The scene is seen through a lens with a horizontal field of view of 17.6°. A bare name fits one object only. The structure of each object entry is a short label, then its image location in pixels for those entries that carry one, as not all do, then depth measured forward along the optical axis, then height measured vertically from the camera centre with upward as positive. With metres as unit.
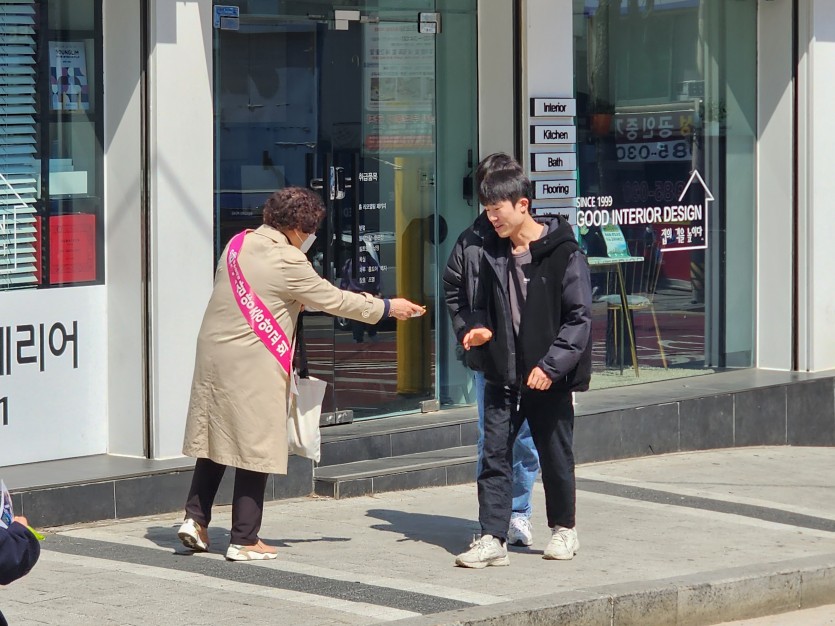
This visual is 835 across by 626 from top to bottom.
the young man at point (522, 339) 11.99 -0.57
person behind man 12.30 -0.38
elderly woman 12.15 -0.69
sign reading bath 18.23 +0.33
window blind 14.91 +0.39
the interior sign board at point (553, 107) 18.22 +0.70
